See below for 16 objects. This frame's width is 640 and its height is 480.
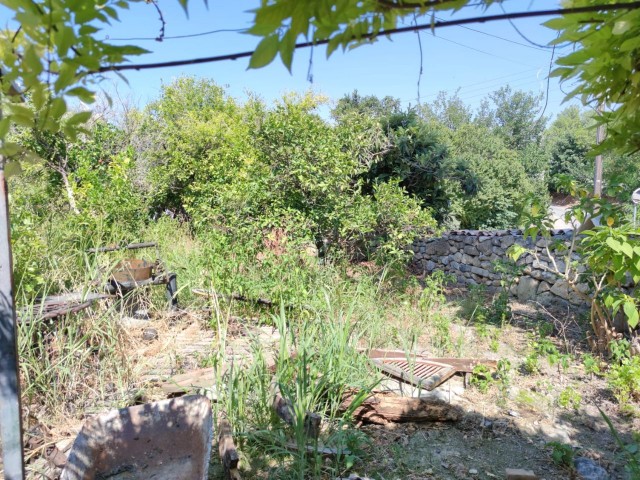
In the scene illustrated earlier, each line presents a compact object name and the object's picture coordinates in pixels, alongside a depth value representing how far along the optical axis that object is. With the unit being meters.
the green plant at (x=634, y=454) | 2.02
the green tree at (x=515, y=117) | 29.66
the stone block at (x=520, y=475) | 2.24
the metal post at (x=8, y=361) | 1.42
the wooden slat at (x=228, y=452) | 2.03
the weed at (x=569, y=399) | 3.21
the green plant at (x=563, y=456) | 2.49
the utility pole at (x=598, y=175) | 8.91
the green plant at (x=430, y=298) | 5.21
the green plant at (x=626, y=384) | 3.20
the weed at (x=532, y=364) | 3.79
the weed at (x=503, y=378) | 3.39
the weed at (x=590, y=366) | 3.61
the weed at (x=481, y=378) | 3.45
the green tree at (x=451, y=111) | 32.56
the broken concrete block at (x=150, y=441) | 2.05
